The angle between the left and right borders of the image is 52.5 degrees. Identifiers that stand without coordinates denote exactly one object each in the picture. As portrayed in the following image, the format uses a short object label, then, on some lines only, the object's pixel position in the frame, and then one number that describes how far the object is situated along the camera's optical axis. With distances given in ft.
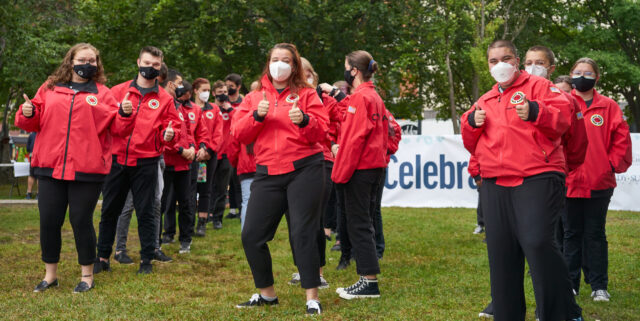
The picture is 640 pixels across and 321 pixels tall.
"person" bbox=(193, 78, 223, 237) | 31.40
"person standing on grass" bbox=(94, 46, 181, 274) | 22.47
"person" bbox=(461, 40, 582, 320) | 13.00
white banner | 48.19
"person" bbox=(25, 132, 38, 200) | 53.83
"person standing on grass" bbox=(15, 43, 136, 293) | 19.03
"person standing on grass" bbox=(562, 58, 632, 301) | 18.57
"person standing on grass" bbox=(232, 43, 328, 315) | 16.84
